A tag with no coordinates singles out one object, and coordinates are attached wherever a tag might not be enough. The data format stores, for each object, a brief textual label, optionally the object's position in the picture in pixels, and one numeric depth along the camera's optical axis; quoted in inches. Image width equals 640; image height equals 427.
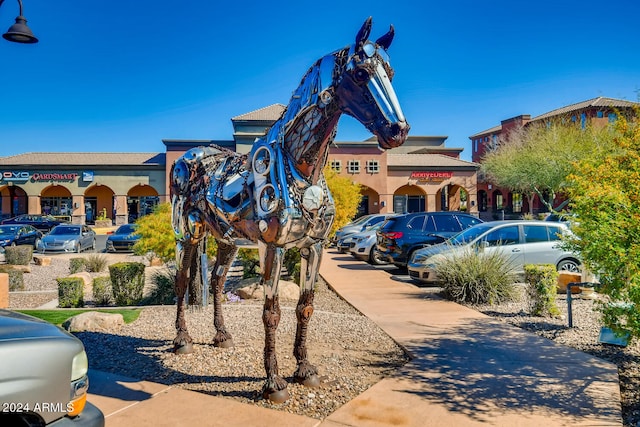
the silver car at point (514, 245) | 435.8
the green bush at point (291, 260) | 488.7
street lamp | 296.2
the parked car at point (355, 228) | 808.2
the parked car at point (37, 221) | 1299.2
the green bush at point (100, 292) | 394.6
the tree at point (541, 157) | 1376.7
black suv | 541.3
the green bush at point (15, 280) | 495.8
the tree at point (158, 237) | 424.2
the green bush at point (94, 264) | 630.5
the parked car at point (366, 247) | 647.8
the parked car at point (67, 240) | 869.2
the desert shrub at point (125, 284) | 395.2
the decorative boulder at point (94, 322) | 274.6
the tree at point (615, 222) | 165.3
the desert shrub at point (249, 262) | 450.9
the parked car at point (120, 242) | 875.4
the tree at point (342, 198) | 657.2
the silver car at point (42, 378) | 82.0
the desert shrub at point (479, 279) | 358.0
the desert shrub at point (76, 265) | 607.2
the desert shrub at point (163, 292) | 392.2
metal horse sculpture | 143.6
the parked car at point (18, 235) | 874.1
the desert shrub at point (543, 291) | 310.0
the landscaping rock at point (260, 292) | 388.5
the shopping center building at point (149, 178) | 1665.8
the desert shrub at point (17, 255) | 674.2
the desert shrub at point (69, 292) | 379.6
